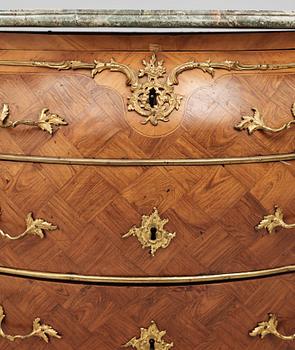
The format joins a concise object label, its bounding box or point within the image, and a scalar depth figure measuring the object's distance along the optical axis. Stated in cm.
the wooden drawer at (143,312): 156
